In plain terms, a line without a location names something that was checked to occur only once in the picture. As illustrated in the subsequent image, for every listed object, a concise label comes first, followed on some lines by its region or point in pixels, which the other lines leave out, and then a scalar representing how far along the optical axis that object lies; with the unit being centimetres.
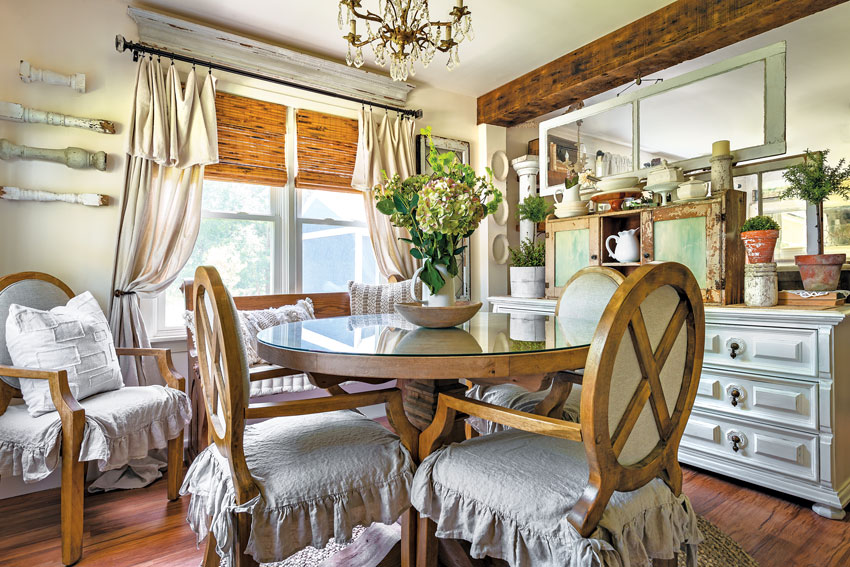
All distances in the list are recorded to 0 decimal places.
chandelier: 189
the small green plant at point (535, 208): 357
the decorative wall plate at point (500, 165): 433
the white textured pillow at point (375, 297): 337
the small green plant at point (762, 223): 227
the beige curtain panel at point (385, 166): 355
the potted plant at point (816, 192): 217
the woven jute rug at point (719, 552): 165
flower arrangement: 168
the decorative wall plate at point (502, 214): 432
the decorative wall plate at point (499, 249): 430
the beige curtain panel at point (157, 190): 264
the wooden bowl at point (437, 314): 166
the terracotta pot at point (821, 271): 216
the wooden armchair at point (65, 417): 169
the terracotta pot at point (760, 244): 222
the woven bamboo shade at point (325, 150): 338
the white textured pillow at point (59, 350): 191
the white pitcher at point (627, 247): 290
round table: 120
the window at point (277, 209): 307
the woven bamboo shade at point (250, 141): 304
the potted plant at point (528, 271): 350
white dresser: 199
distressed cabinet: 242
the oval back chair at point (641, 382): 93
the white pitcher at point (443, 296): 180
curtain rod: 267
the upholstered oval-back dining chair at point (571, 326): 165
